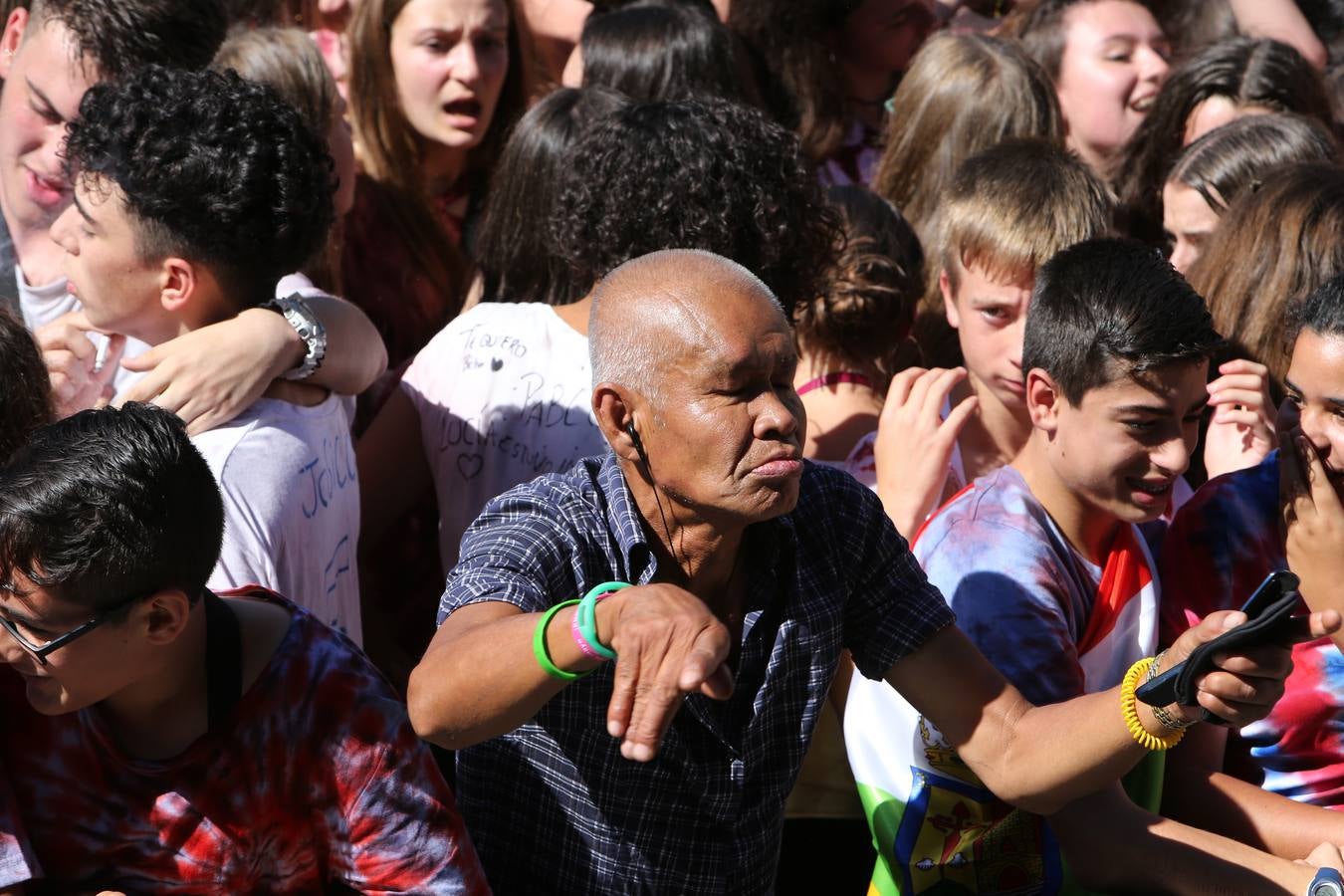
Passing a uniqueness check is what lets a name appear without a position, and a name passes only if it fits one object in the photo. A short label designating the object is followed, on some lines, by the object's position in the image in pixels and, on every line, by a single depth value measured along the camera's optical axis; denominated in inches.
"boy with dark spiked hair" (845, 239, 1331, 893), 193.3
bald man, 161.6
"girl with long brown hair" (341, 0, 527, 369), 323.0
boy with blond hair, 246.5
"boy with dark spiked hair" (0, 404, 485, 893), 157.6
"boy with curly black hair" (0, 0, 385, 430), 221.3
